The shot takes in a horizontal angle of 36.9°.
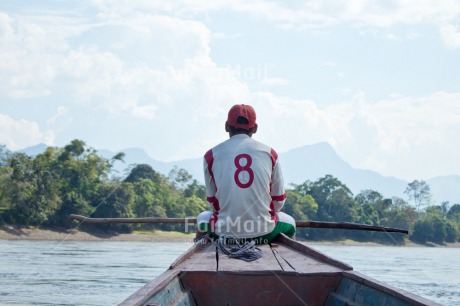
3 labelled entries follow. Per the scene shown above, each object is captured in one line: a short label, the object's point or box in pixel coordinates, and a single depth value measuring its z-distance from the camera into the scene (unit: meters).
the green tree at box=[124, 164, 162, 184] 55.84
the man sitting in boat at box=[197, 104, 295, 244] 4.93
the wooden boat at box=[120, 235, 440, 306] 3.87
